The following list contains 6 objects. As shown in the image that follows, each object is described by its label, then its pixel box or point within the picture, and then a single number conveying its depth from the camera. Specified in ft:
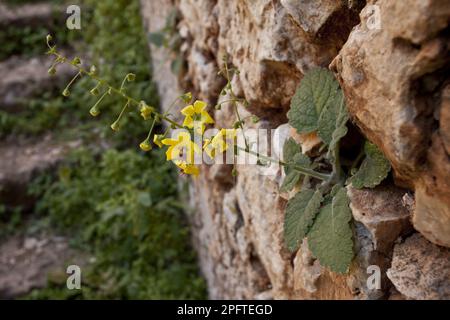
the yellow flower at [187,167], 1.69
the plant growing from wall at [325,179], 1.70
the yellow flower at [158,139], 1.70
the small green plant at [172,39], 3.23
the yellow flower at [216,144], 1.71
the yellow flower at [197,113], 1.74
